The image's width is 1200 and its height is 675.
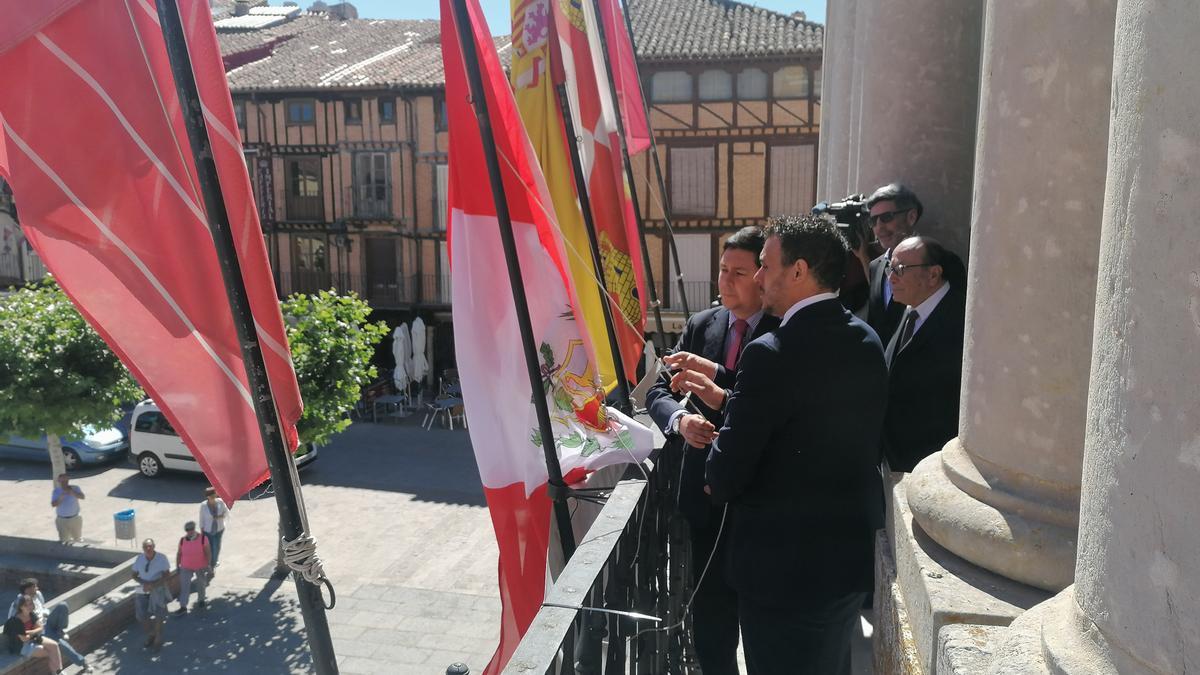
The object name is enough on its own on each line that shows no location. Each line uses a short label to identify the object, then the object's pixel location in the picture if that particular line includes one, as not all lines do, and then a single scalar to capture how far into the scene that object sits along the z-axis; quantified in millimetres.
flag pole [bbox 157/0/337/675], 3326
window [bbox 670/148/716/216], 26359
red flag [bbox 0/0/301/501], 3318
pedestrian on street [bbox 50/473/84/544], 14953
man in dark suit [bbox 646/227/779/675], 3656
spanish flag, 5906
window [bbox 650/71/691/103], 26172
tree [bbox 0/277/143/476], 14953
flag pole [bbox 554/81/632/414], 5956
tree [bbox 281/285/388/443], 15328
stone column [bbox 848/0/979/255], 5129
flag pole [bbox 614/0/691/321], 8894
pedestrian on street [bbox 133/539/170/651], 12219
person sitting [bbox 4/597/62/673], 11164
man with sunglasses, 4609
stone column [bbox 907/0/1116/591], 2213
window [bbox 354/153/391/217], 29234
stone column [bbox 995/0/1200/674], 1257
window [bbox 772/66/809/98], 25406
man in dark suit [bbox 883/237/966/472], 3623
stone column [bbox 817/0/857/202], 9077
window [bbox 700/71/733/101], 25938
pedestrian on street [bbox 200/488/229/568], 14203
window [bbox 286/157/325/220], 29609
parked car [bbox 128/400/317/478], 19750
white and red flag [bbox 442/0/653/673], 4570
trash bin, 15383
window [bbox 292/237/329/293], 29875
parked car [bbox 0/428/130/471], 20641
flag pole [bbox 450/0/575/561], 4473
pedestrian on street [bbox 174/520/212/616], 13117
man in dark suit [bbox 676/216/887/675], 2842
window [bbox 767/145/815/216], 25766
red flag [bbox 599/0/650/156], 8234
